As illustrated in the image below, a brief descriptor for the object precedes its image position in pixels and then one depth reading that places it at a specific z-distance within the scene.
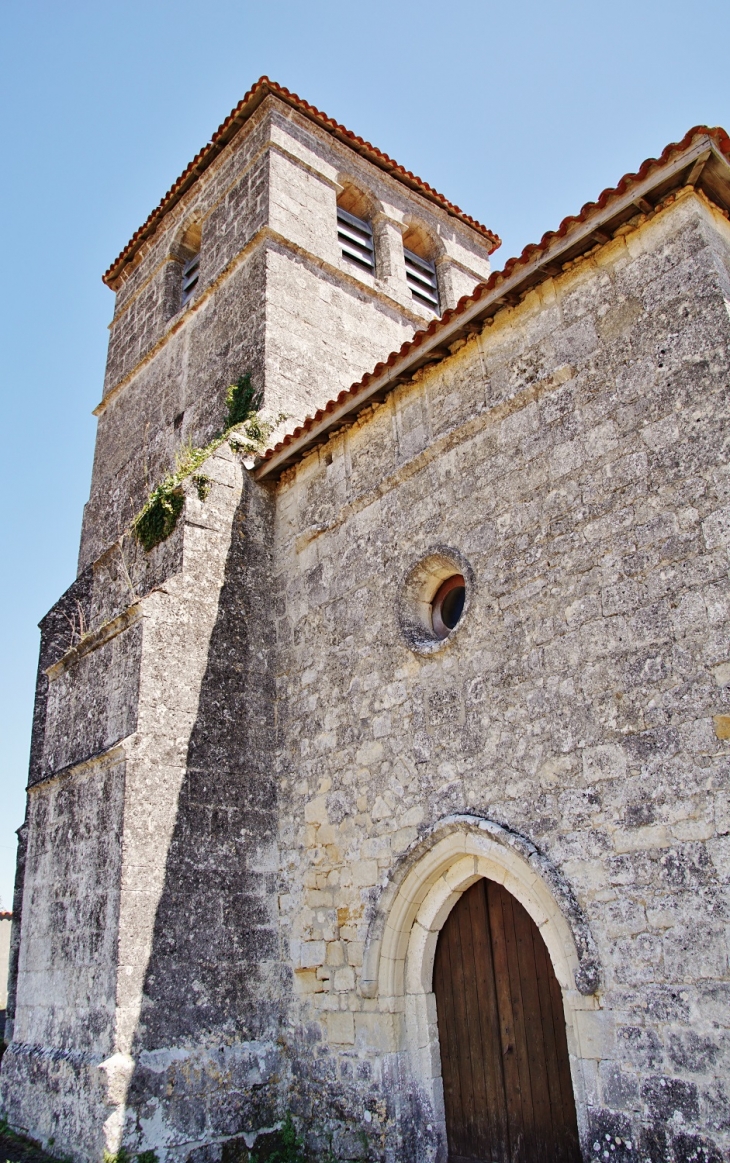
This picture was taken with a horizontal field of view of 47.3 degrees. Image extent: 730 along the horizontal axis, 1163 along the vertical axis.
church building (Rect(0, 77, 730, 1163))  4.01
